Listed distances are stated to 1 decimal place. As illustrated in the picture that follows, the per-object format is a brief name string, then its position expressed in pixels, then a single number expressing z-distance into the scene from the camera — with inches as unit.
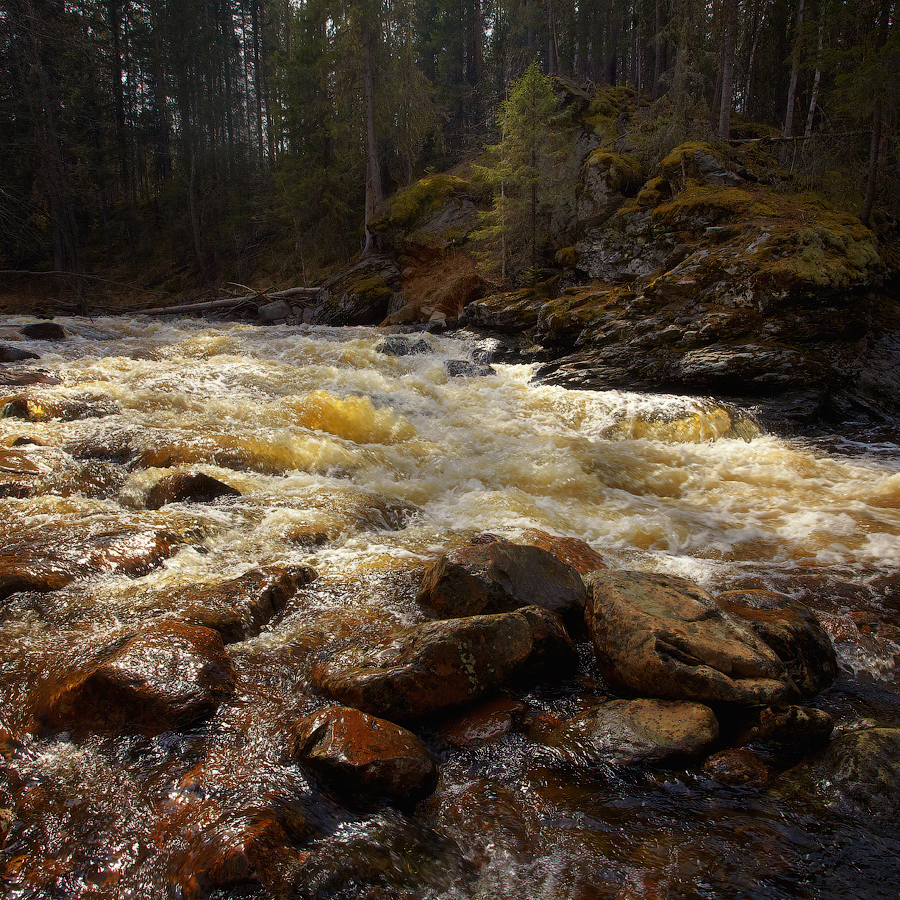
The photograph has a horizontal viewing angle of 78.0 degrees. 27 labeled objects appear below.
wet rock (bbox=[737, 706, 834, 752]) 118.2
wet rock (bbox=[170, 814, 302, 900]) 86.4
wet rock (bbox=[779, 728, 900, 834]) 102.6
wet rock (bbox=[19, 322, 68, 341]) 546.6
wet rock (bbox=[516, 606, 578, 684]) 143.3
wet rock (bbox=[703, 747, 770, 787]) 111.9
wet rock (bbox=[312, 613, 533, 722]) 126.3
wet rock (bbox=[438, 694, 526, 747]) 125.3
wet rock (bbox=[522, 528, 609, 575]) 203.0
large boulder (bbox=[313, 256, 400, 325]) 770.8
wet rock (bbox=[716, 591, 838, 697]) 140.5
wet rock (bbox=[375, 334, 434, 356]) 539.8
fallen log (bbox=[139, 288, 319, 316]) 829.8
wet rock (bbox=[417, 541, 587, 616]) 161.8
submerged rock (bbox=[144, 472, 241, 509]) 230.1
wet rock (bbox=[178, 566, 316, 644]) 153.0
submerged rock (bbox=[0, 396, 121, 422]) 305.0
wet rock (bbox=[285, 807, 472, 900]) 89.7
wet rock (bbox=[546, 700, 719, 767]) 116.0
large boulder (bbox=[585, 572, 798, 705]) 125.6
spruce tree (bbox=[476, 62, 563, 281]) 637.3
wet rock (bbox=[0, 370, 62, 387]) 351.3
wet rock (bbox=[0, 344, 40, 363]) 422.6
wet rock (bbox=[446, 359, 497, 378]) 498.3
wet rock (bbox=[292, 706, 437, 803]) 106.6
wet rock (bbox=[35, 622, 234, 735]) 118.8
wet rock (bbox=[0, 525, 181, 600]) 162.6
